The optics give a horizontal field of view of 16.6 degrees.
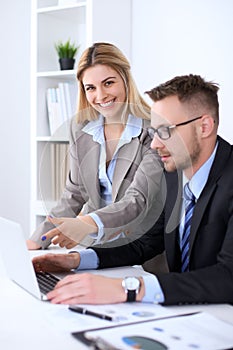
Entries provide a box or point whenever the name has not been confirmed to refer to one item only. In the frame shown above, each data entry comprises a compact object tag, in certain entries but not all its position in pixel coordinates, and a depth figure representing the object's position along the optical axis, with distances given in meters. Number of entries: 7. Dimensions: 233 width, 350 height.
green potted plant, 4.72
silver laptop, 2.59
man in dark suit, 3.01
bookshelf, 4.53
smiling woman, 3.20
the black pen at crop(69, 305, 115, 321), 2.27
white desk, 2.06
